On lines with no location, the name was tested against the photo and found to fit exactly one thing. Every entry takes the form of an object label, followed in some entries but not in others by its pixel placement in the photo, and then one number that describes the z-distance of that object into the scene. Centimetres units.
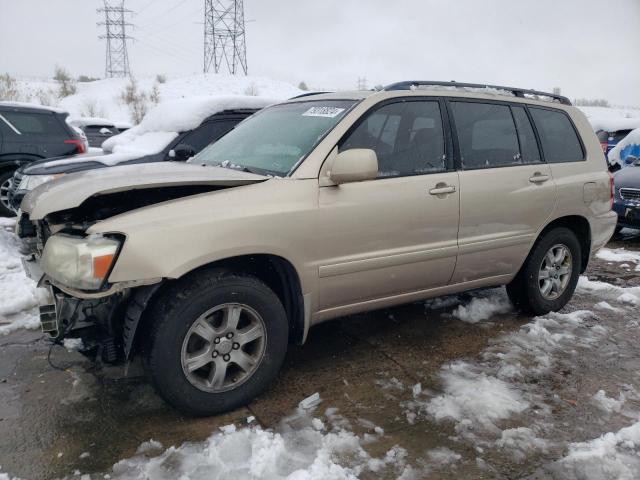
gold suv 255
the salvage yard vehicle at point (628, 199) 722
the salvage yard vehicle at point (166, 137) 591
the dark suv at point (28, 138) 824
